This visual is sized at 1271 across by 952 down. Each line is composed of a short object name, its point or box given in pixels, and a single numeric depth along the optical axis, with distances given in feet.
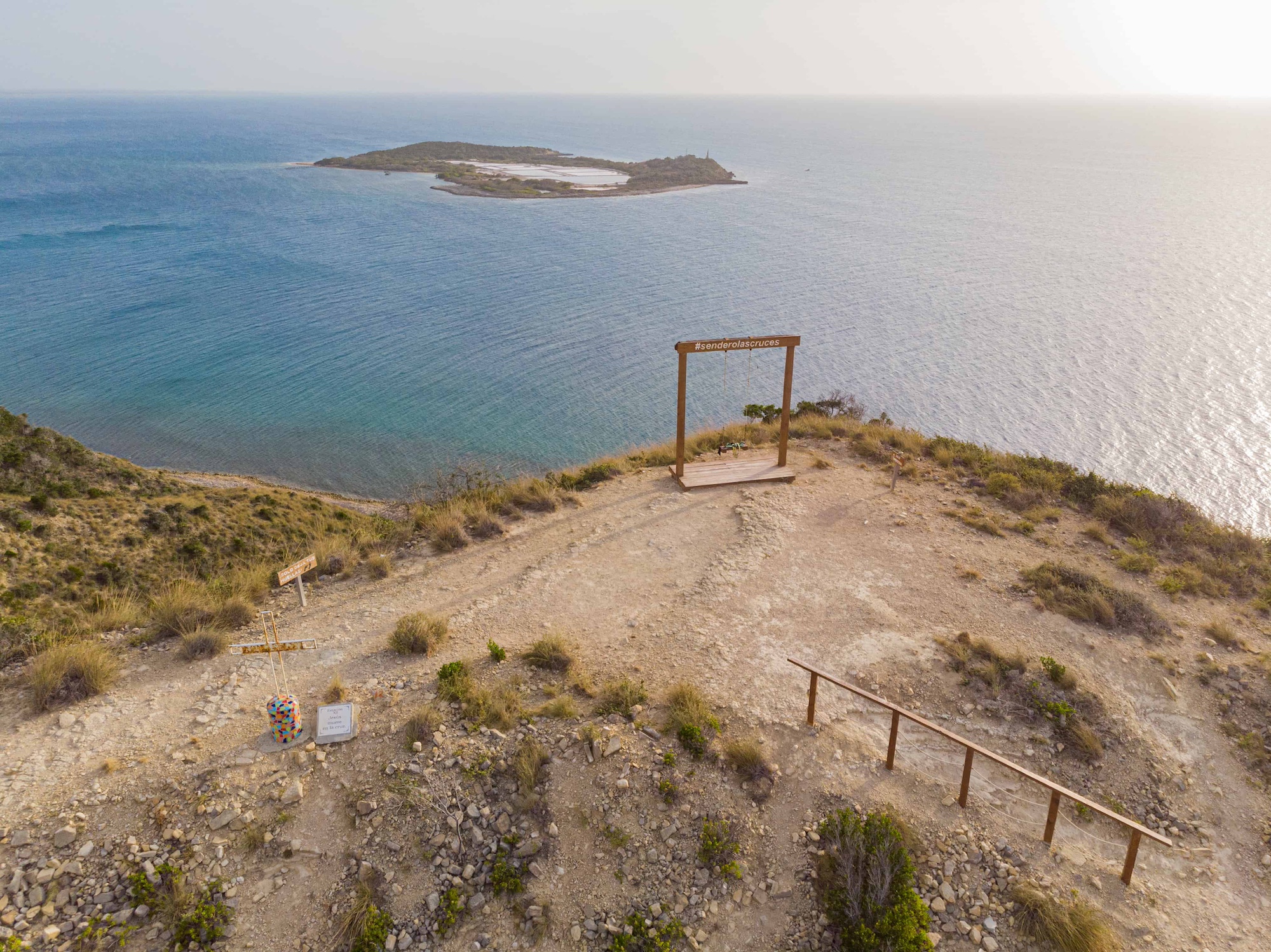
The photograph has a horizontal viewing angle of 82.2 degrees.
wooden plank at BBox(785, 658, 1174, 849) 22.81
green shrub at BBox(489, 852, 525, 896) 24.32
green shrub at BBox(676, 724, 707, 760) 28.66
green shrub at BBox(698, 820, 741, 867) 25.29
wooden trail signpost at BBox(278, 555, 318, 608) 35.01
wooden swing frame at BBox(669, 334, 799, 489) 50.44
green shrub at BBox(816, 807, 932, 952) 22.72
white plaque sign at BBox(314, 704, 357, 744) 28.30
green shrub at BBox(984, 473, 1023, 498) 53.62
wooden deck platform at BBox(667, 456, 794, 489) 54.60
